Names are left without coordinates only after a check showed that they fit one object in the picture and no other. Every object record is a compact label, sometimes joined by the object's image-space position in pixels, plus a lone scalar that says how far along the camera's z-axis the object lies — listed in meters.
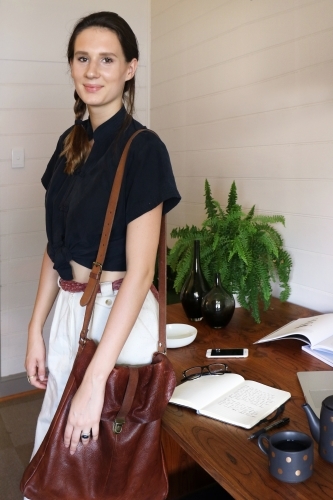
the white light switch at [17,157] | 3.02
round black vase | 1.90
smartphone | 1.69
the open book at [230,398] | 1.31
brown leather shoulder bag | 1.25
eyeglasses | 1.53
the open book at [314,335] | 1.68
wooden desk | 1.05
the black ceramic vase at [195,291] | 2.01
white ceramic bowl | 1.76
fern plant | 2.02
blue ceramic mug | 1.03
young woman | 1.26
